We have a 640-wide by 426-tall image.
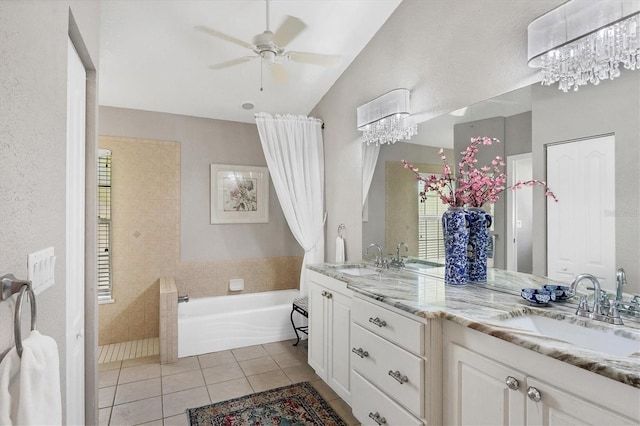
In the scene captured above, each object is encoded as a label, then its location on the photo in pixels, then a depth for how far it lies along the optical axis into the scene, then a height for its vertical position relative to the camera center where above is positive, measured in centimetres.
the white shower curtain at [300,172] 359 +48
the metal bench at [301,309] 354 -97
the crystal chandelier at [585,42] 147 +81
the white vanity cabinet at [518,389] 100 -59
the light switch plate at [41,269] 90 -15
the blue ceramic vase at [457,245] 211 -18
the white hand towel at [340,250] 348 -34
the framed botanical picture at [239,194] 421 +28
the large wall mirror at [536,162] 148 +30
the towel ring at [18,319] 68 -21
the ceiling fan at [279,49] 227 +117
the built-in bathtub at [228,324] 342 -112
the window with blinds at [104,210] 372 +6
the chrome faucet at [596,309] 137 -38
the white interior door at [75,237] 150 -10
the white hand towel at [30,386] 66 -34
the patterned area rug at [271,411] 233 -138
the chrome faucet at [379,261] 294 -39
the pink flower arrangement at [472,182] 205 +22
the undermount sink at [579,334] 127 -47
